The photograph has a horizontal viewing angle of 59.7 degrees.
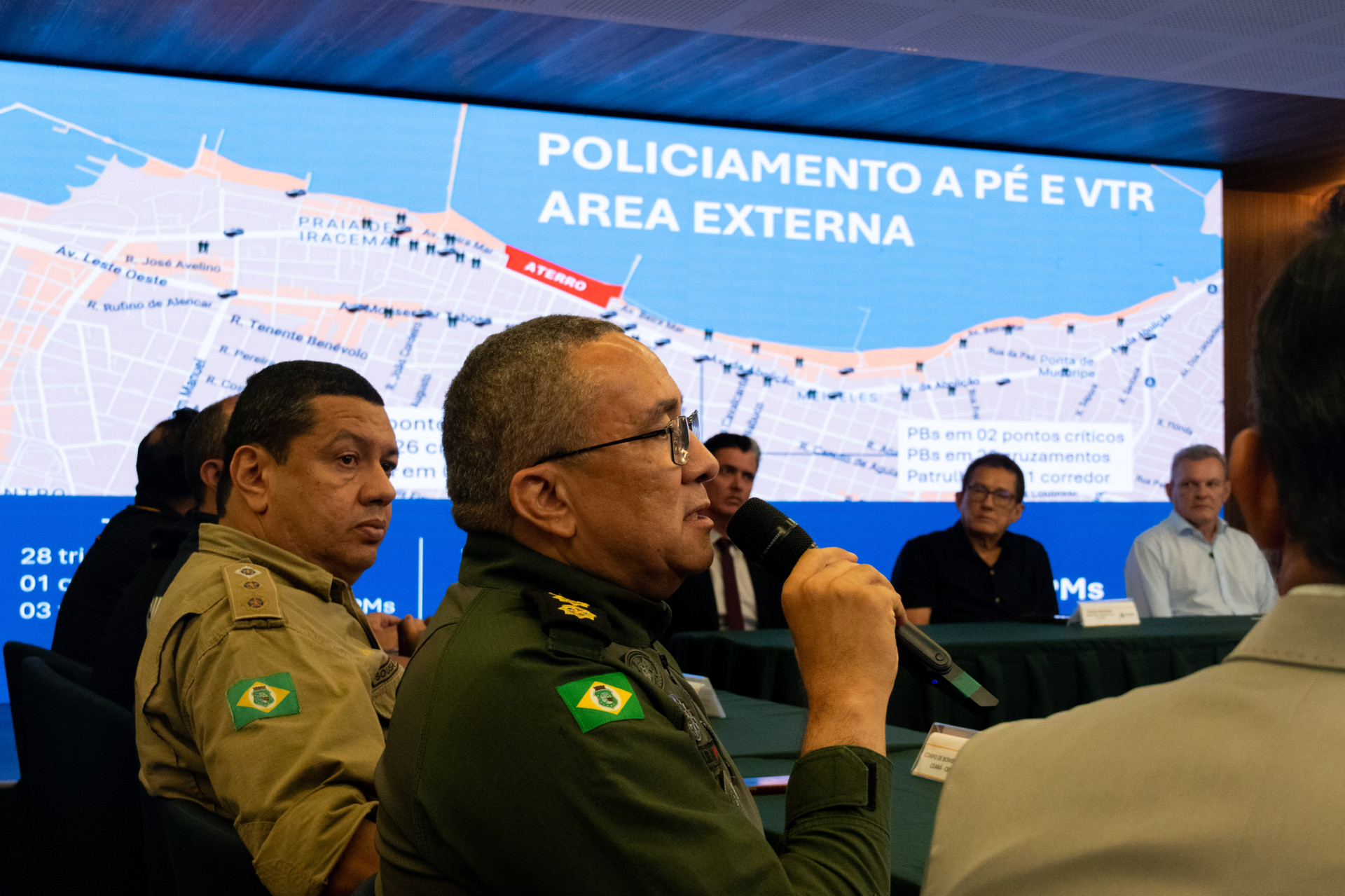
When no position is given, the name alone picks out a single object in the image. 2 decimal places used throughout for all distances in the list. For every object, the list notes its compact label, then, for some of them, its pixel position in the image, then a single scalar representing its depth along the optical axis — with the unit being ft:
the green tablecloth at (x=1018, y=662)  11.57
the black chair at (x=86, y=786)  5.18
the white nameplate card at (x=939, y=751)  5.70
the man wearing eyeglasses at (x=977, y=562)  14.52
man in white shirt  15.65
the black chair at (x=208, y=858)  3.95
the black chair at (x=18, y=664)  6.84
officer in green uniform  2.94
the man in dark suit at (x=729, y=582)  13.61
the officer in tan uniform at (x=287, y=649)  4.29
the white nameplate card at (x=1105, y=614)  13.43
